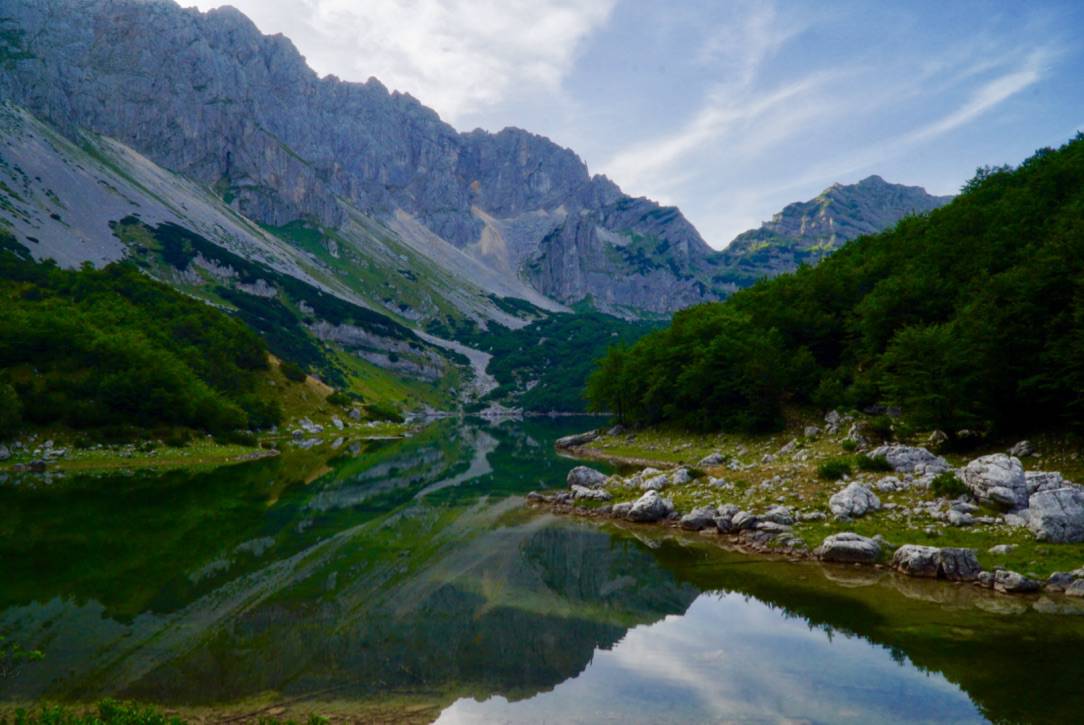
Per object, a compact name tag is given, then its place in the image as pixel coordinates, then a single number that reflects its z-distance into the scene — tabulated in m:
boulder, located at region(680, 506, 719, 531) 29.81
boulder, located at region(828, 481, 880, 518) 26.28
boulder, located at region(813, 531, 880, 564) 22.31
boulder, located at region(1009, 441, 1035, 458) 27.82
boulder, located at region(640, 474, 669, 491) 37.69
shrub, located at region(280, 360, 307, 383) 108.38
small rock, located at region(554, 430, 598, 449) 79.28
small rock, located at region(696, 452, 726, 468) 44.96
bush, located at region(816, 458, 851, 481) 31.14
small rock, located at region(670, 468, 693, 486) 38.00
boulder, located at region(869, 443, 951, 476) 28.69
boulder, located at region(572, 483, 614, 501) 37.78
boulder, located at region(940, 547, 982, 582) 19.58
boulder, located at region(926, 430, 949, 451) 32.94
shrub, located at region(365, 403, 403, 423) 125.69
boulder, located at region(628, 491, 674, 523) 32.62
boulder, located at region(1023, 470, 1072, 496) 22.72
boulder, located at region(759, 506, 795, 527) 27.04
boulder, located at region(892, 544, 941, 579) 20.23
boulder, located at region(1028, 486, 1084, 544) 20.47
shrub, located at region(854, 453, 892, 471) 30.42
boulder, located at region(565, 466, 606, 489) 42.34
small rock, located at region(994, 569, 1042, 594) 18.02
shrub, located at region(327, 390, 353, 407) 115.24
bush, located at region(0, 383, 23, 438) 52.21
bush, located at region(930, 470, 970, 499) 24.94
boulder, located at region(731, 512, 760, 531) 27.69
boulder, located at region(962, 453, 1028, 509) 23.11
